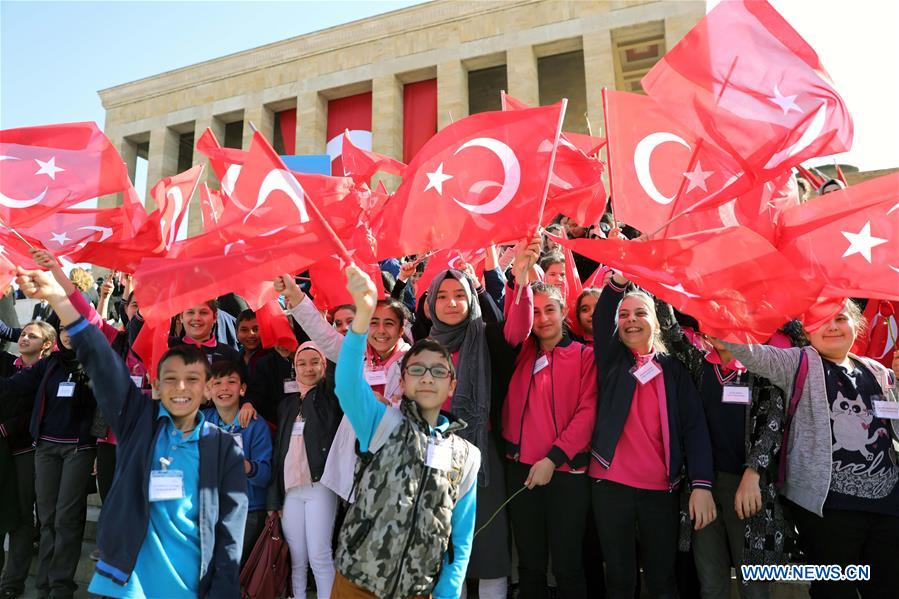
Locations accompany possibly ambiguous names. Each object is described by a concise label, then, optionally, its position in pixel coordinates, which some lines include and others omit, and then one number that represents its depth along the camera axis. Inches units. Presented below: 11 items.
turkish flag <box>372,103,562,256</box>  148.1
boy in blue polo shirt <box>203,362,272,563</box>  152.3
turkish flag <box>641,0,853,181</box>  134.1
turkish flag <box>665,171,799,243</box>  157.9
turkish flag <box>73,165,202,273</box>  173.4
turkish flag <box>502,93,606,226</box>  230.8
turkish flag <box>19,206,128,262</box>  168.2
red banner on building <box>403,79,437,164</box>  861.2
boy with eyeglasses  96.7
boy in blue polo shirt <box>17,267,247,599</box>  100.4
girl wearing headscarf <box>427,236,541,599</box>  135.2
